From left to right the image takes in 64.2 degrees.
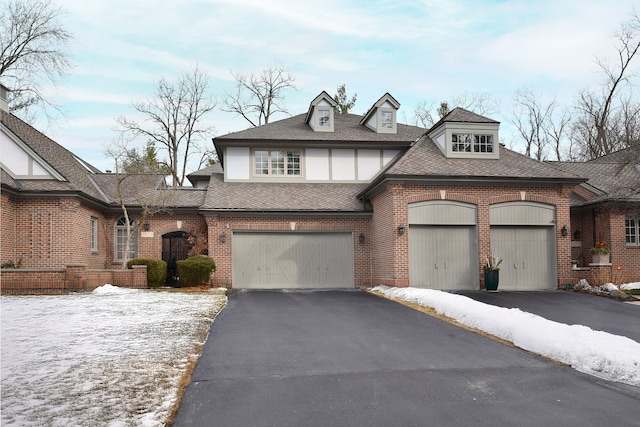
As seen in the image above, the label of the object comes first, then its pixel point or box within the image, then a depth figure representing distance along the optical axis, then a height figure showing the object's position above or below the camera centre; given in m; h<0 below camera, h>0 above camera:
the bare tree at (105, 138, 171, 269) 20.00 +1.87
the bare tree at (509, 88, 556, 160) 41.31 +7.78
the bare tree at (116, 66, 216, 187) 37.78 +7.88
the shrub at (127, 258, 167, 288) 17.95 -1.15
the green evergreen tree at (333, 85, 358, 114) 43.03 +11.44
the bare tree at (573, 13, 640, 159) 34.50 +7.41
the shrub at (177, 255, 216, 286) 17.97 -1.23
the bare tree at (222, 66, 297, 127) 40.28 +10.89
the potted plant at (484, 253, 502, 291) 17.11 -1.39
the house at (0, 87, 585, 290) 17.48 +0.98
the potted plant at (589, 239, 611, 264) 18.20 -0.80
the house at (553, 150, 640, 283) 19.23 +0.43
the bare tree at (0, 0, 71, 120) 28.80 +10.99
